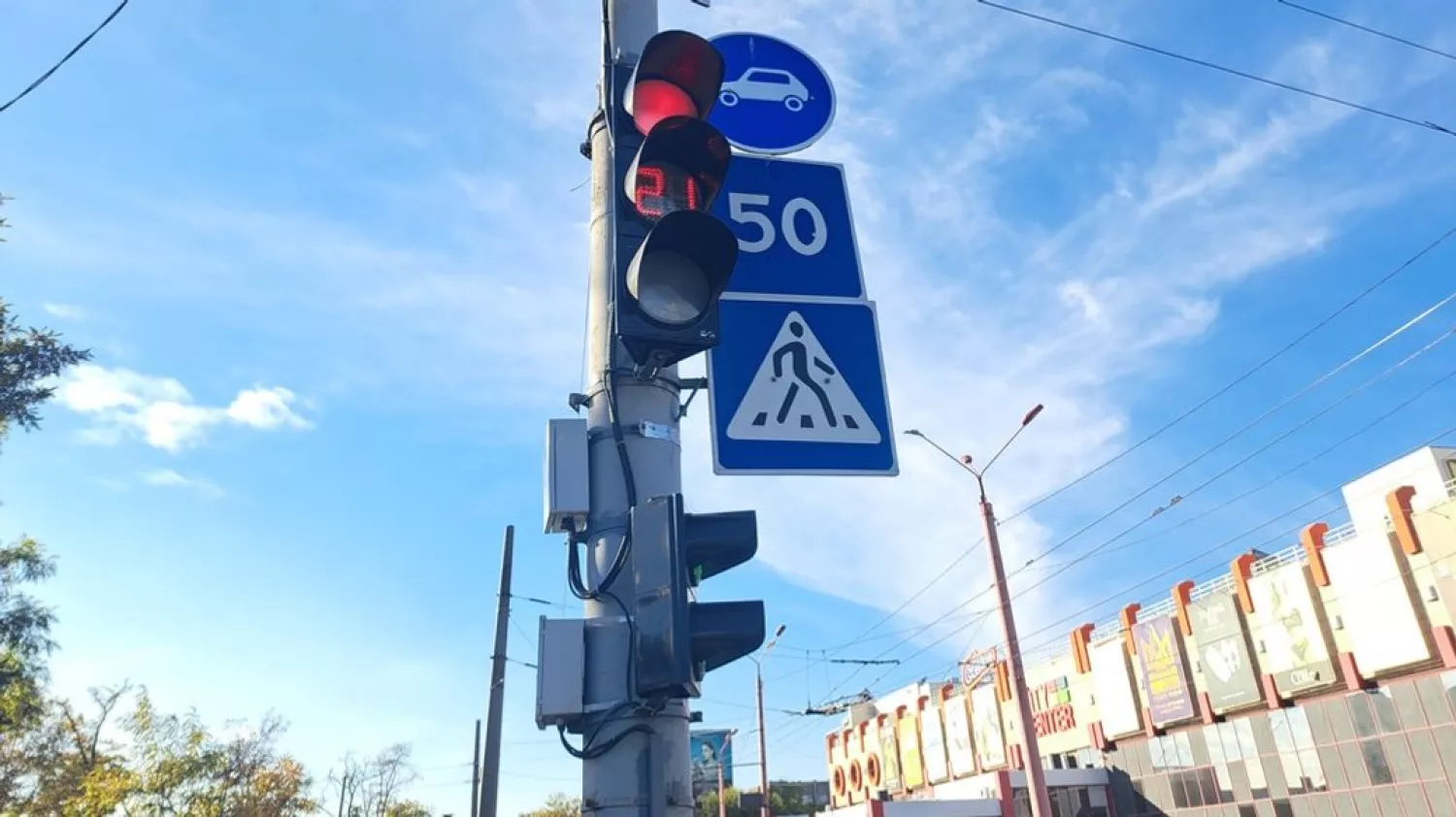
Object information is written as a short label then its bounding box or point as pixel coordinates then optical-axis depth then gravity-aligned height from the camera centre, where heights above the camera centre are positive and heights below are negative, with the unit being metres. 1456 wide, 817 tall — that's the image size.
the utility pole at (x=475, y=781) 33.12 +1.95
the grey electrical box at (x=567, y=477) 2.93 +1.02
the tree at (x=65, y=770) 25.17 +2.68
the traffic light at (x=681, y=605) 2.44 +0.55
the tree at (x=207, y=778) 26.84 +2.09
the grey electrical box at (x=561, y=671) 2.61 +0.42
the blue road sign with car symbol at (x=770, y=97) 4.58 +3.30
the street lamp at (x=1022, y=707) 15.94 +1.63
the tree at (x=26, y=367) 22.45 +10.98
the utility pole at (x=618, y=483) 2.58 +0.99
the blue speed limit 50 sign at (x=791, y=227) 4.05 +2.41
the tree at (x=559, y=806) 76.00 +2.21
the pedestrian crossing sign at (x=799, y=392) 3.60 +1.55
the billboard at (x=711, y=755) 73.30 +5.45
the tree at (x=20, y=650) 23.53 +4.94
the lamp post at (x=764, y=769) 35.01 +1.93
